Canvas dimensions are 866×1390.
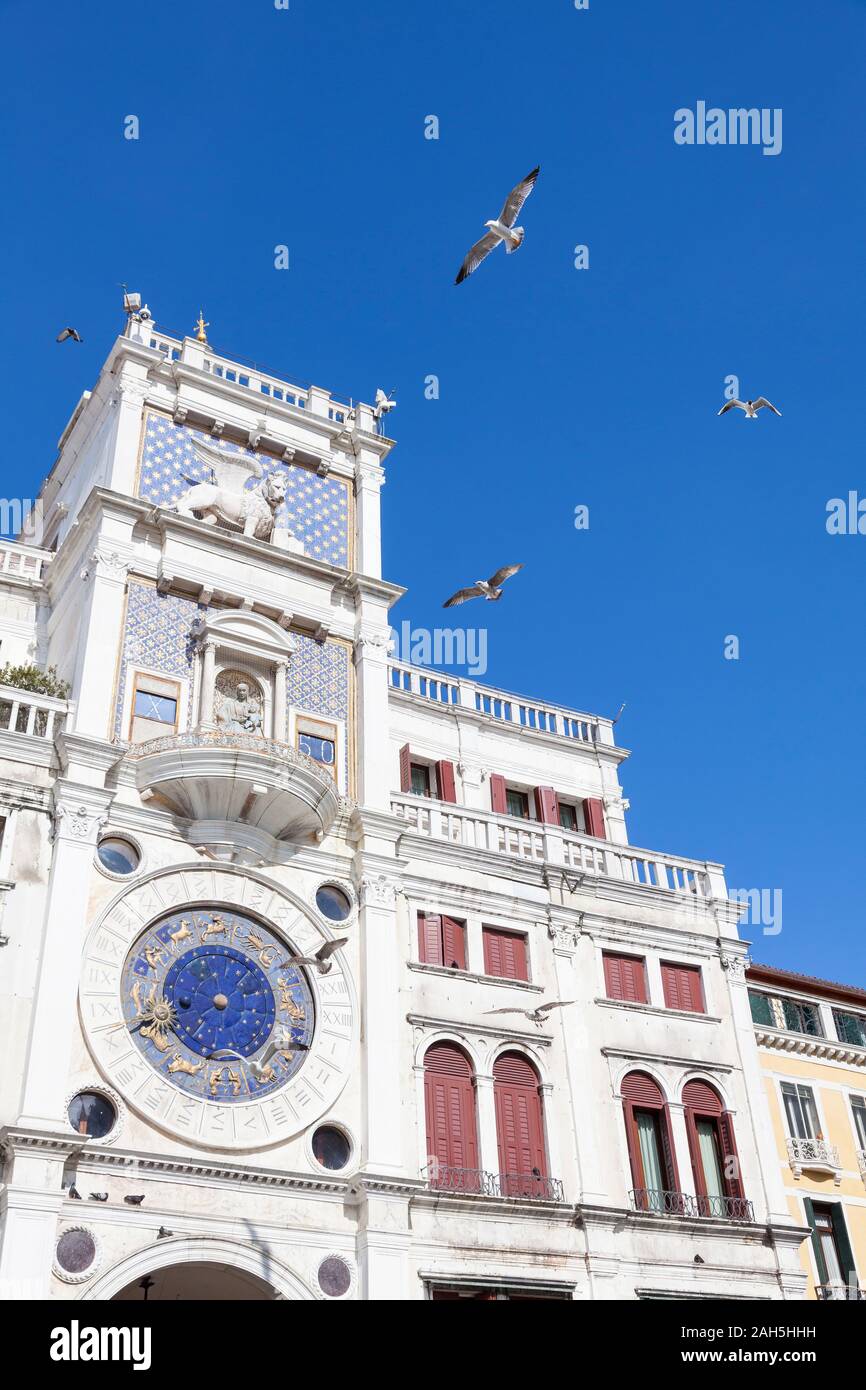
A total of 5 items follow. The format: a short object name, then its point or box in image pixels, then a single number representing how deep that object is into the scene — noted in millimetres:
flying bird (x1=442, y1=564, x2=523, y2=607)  34281
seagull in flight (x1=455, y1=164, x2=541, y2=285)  28297
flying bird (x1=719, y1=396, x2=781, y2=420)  32094
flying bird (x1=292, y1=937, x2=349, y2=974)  27922
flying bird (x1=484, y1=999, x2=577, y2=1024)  31172
